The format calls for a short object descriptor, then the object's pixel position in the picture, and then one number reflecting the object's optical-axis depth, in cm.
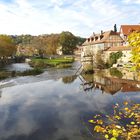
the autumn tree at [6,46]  3938
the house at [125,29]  3701
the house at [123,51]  2628
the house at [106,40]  3588
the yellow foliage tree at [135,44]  366
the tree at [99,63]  2590
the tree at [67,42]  5270
